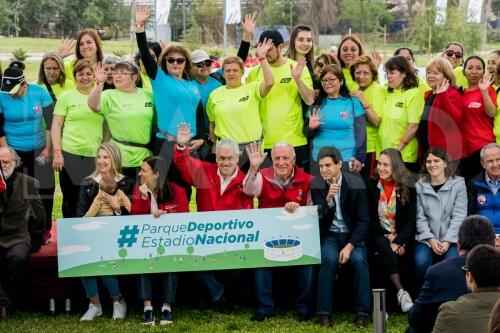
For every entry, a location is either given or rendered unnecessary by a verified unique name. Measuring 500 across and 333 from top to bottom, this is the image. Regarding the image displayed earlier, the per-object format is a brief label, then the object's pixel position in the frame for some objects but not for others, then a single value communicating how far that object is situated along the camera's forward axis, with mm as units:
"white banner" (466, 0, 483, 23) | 34750
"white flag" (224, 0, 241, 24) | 35938
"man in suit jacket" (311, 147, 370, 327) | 7293
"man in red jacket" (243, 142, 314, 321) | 7422
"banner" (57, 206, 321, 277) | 7465
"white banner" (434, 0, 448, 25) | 34388
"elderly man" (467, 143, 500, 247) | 7484
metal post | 5324
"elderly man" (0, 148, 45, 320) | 7402
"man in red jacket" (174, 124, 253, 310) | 7582
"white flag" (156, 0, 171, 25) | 31273
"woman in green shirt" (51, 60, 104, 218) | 8227
